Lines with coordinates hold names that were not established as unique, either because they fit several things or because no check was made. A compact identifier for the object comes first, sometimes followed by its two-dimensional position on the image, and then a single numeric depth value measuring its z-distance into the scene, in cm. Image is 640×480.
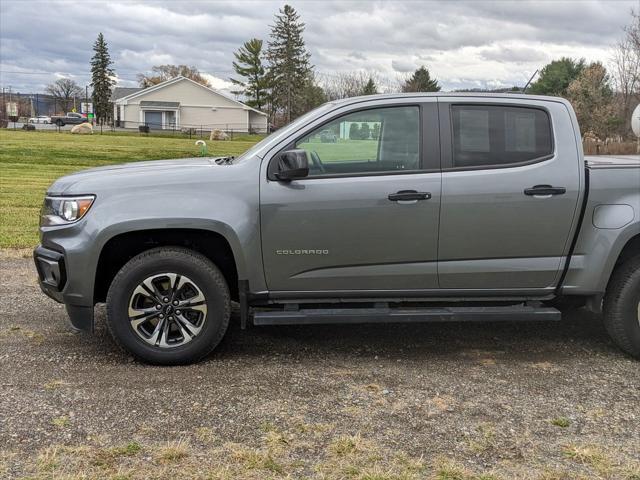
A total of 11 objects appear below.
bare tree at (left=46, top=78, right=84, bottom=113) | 10694
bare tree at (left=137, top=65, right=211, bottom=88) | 9942
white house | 6456
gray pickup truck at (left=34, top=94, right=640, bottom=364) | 430
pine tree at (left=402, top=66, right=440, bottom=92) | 5312
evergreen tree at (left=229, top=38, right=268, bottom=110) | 7656
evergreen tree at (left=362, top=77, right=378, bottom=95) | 5912
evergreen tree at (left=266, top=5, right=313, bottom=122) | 7425
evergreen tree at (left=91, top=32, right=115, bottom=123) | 8050
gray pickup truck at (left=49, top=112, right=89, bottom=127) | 6640
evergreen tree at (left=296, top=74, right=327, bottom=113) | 7169
